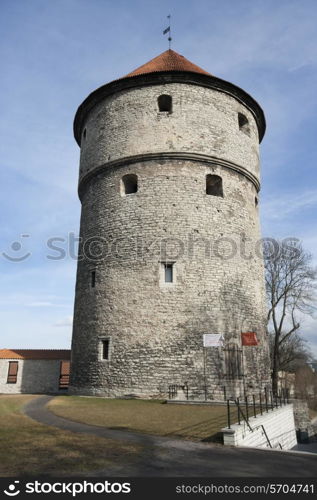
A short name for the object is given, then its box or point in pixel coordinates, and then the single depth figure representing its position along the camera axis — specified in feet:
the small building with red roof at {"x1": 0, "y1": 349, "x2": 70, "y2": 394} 59.82
